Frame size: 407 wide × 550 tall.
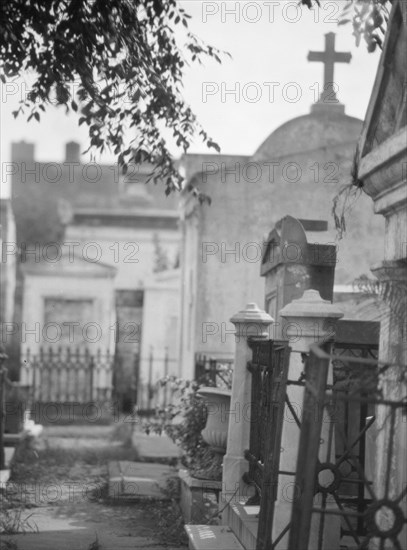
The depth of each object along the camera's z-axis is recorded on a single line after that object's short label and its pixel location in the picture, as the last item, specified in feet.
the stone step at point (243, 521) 20.74
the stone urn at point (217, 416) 29.63
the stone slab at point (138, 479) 34.96
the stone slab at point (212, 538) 21.67
